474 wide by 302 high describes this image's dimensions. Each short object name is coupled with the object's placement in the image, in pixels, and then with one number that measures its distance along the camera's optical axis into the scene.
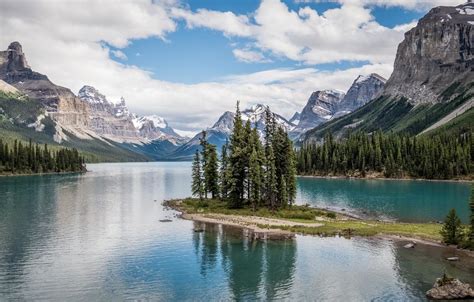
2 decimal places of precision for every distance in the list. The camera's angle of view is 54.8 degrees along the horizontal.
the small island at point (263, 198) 88.56
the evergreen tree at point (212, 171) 126.94
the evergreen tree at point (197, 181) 128.54
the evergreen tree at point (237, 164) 111.12
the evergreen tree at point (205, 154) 127.56
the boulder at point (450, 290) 48.06
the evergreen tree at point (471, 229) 68.44
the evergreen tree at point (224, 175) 120.72
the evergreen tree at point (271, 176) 106.06
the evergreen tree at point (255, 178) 105.75
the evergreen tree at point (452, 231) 71.81
